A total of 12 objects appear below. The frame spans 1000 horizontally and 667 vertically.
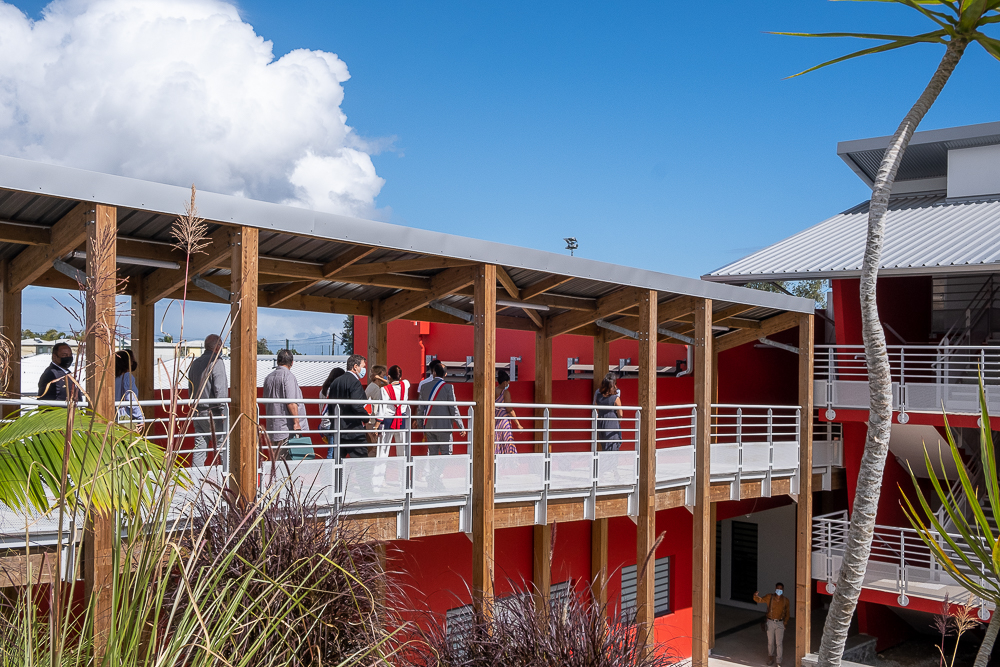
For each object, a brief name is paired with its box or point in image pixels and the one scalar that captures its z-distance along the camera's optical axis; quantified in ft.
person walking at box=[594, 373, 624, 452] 35.58
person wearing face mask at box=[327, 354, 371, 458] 26.63
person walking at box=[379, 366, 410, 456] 29.84
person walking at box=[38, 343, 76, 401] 22.27
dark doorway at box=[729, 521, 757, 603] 69.36
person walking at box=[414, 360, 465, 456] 29.63
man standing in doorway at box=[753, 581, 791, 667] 51.60
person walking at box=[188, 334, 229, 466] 23.79
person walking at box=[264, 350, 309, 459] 25.84
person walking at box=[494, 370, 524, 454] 32.24
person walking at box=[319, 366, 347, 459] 28.85
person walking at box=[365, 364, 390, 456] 29.86
